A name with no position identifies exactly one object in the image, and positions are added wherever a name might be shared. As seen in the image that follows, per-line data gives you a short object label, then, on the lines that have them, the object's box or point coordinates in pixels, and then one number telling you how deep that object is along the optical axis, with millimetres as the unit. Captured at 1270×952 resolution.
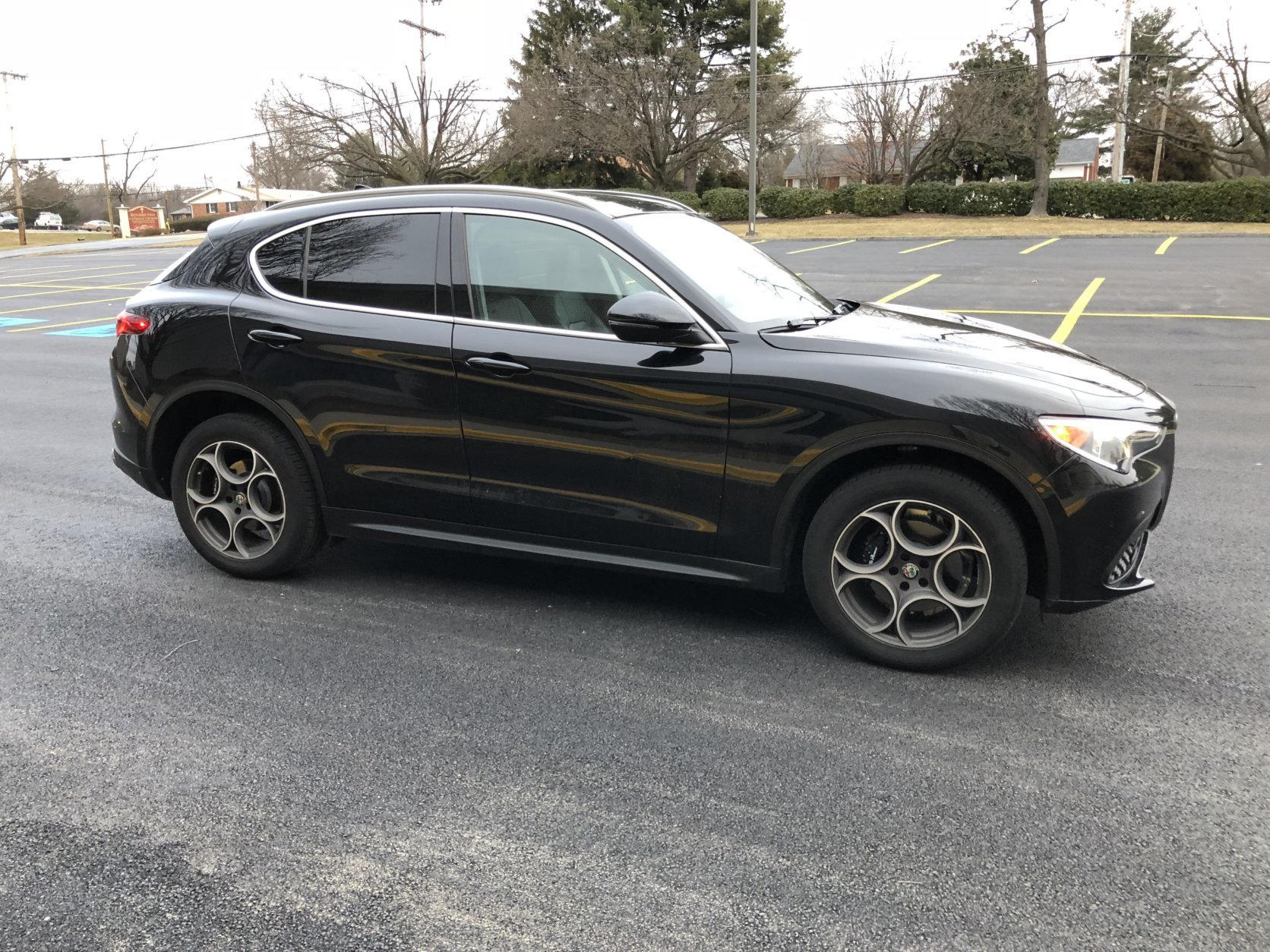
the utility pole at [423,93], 44312
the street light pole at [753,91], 28594
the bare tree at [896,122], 46000
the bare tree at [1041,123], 34406
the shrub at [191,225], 73125
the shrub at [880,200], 38031
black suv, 3395
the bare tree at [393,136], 43844
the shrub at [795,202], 39812
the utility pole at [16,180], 51688
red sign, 94938
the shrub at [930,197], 36750
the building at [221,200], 115188
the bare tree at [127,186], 102312
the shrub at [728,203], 40500
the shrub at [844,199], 39188
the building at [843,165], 58781
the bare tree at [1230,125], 39281
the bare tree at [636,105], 41688
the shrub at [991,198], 35625
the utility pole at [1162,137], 45622
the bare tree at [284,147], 43812
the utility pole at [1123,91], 37281
